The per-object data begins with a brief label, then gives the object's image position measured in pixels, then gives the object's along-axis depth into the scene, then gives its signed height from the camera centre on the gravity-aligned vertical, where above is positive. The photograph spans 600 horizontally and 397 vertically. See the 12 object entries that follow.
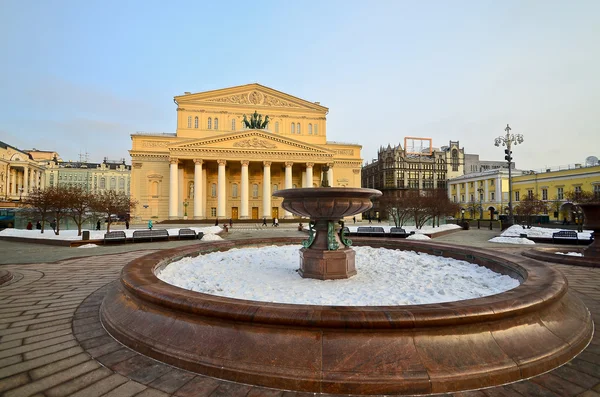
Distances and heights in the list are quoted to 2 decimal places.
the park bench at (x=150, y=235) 17.38 -1.91
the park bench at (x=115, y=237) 16.15 -1.86
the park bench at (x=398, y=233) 20.28 -2.04
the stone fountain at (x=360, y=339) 2.54 -1.34
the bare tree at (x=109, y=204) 22.72 -0.04
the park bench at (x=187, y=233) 19.16 -1.97
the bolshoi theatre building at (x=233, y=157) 43.75 +7.29
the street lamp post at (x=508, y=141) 25.11 +5.60
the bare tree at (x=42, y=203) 20.25 +0.03
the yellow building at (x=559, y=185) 42.16 +3.04
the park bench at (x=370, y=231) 20.59 -2.02
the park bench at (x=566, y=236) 15.95 -1.80
